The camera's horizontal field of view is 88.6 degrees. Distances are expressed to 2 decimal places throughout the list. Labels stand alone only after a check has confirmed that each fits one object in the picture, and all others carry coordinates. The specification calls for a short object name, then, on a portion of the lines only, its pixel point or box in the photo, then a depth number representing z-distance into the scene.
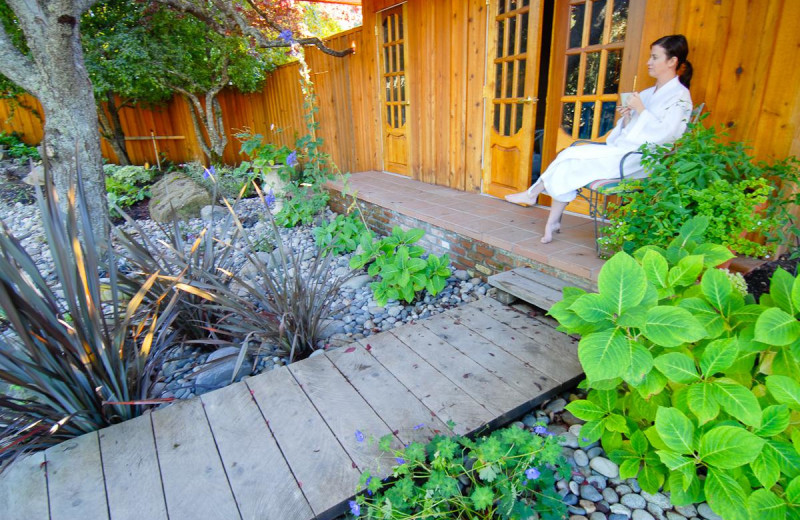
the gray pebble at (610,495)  1.28
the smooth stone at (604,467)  1.36
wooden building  2.03
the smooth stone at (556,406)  1.66
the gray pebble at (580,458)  1.41
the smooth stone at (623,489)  1.31
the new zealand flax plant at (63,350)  1.30
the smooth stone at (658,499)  1.25
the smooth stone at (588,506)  1.25
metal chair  2.04
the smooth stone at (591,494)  1.29
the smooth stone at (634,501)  1.26
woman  2.15
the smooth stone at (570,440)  1.49
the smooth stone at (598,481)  1.33
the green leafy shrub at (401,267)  2.54
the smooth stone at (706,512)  1.21
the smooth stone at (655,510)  1.22
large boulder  4.87
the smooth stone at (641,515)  1.22
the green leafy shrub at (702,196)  1.67
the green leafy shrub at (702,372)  1.00
